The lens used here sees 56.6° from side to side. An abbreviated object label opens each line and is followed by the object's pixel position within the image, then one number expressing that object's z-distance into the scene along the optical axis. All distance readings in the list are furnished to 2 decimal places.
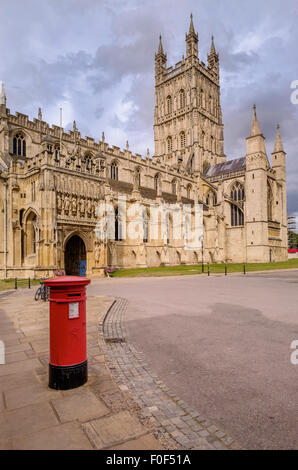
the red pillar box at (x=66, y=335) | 3.47
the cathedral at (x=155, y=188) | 23.56
